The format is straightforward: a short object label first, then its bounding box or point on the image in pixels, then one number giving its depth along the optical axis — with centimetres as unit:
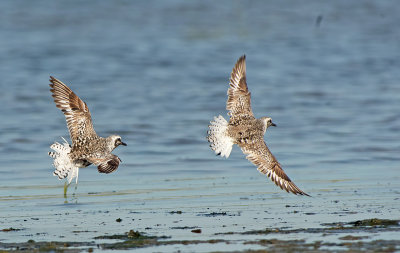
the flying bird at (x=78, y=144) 1755
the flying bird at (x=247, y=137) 1830
